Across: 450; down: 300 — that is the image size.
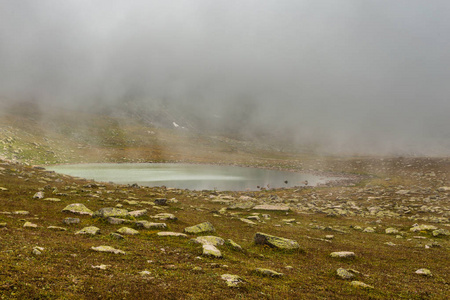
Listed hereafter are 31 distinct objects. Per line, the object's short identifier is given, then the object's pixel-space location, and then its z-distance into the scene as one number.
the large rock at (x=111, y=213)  23.21
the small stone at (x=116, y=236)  18.00
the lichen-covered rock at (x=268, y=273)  14.42
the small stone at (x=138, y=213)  25.64
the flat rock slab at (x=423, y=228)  30.75
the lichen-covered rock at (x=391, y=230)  30.57
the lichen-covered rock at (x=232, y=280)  12.28
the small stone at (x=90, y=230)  18.17
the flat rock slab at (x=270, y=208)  41.28
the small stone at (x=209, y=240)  18.84
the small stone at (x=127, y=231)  19.80
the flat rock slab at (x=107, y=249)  14.76
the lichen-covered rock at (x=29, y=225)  17.80
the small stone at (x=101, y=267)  12.27
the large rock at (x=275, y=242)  20.80
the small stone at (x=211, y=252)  16.61
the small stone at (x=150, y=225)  22.03
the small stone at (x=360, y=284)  14.09
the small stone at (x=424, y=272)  17.16
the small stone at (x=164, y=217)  26.47
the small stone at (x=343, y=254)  19.75
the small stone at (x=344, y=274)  15.37
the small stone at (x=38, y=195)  27.85
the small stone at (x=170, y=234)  20.50
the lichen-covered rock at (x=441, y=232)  28.66
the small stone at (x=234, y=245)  19.27
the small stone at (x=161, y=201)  37.34
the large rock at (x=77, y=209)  24.02
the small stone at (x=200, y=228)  22.41
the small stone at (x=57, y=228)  18.34
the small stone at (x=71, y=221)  20.52
